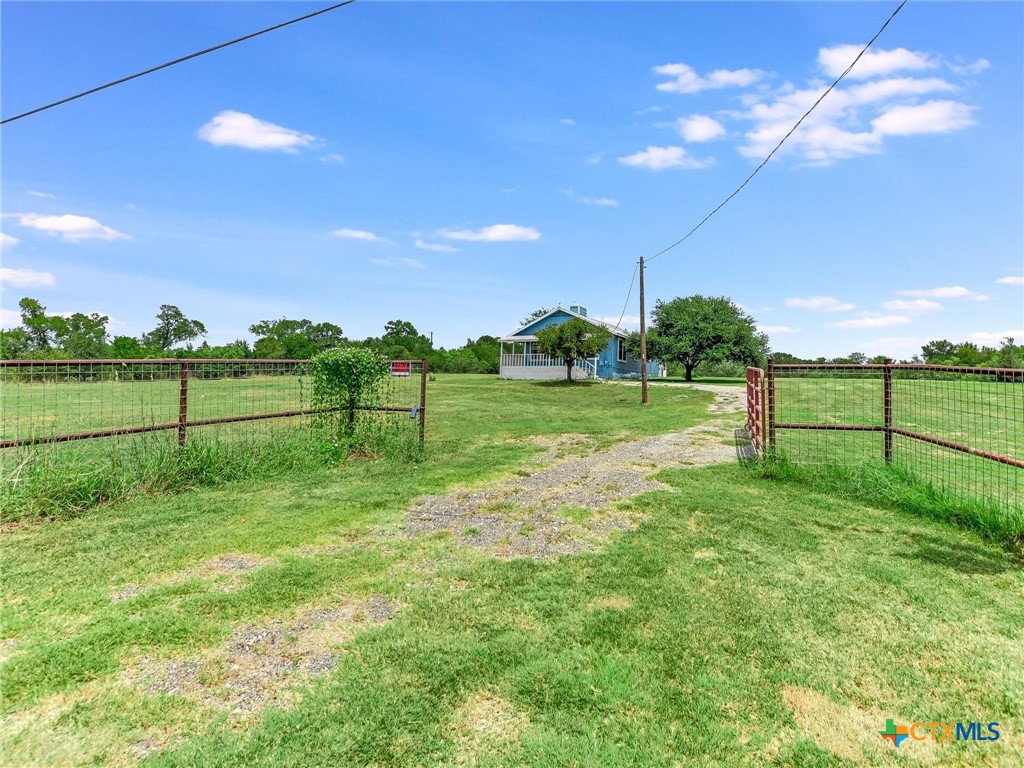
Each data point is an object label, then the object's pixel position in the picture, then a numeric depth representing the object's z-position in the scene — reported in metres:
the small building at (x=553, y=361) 33.81
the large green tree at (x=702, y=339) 36.06
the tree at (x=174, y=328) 79.62
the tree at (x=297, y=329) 88.44
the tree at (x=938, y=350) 53.84
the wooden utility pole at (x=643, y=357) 18.61
